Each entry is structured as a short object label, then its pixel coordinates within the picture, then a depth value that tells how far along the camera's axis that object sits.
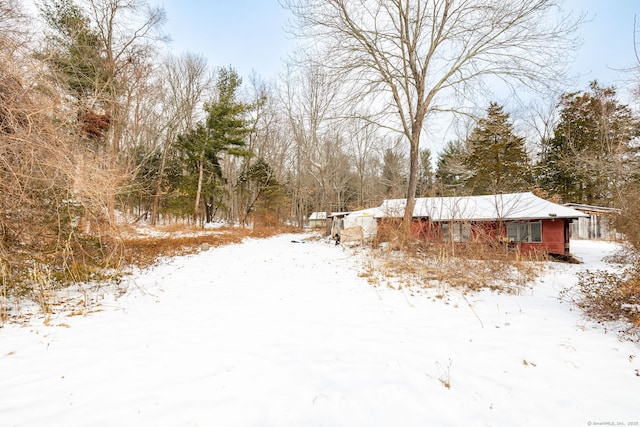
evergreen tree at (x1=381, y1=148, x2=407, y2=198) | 30.66
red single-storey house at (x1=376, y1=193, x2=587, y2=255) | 11.87
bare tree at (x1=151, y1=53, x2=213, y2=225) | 20.84
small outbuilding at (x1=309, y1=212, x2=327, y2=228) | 34.78
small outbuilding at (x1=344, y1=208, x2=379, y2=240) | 15.25
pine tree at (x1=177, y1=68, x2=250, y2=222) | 19.41
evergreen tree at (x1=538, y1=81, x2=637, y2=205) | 17.69
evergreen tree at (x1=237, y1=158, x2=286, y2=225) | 23.58
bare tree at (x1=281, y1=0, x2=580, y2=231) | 9.24
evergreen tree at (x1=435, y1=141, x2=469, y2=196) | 26.00
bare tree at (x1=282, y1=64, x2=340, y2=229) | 17.44
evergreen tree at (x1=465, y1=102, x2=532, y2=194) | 21.95
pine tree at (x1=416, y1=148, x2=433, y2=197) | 32.66
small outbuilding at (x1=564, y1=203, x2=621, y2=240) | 17.58
